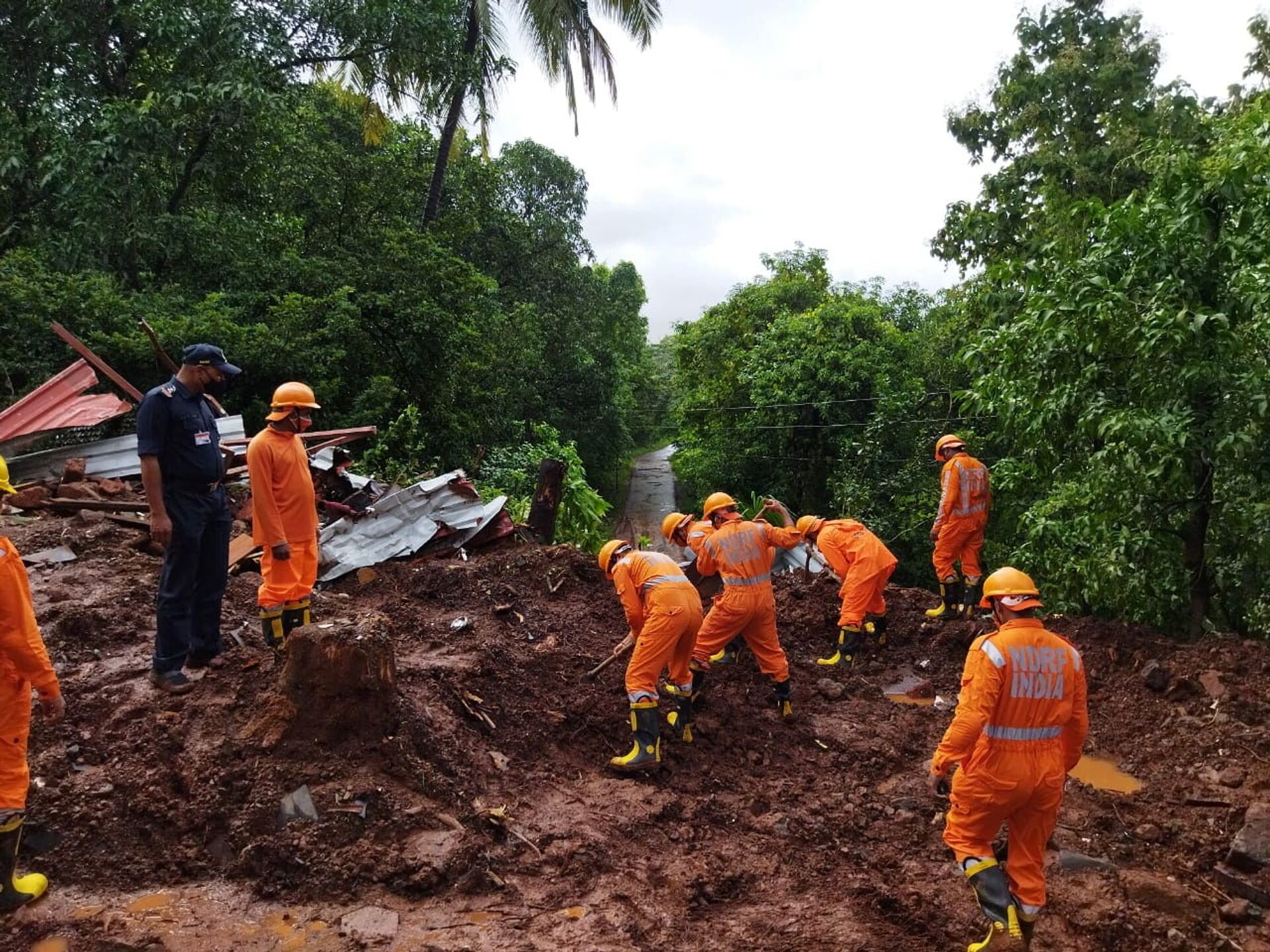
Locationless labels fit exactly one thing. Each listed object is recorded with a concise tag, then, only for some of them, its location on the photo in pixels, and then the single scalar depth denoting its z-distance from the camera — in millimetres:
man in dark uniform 4539
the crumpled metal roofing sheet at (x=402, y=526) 8305
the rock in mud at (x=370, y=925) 3281
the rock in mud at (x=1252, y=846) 4258
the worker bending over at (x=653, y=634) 5375
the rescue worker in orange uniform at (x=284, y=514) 4992
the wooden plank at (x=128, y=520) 7672
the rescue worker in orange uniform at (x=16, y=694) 3238
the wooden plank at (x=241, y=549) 7316
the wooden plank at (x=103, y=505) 7949
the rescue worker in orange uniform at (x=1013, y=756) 3654
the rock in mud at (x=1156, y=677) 6582
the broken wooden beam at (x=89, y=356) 8336
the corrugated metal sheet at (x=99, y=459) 8742
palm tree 16078
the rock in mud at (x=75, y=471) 8578
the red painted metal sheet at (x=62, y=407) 8508
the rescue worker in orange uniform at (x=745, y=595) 6176
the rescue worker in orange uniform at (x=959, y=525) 8352
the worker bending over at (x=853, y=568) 7762
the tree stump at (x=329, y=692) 4258
